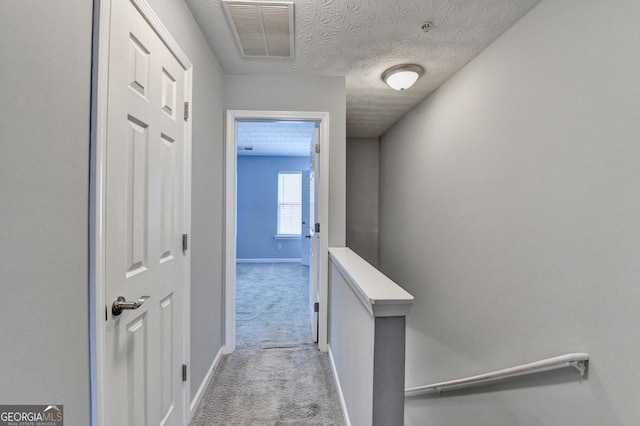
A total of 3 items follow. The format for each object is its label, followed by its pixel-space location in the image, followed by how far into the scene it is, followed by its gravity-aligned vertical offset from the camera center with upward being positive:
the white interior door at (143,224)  0.95 -0.06
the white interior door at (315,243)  2.55 -0.30
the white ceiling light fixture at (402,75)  2.27 +1.15
